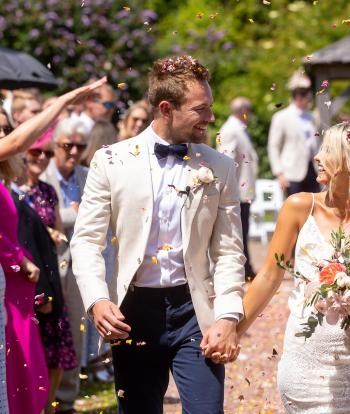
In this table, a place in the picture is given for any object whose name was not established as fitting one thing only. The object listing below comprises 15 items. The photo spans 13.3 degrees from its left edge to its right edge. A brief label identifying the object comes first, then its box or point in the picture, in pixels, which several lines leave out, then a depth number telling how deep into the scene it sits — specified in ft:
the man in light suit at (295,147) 61.70
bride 22.44
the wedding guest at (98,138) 38.63
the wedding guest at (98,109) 47.72
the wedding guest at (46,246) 31.25
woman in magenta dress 26.93
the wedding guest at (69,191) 36.22
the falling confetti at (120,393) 22.24
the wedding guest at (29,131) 22.70
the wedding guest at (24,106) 38.30
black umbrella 47.32
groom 21.58
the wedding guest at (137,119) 40.48
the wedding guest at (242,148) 56.78
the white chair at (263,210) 84.01
